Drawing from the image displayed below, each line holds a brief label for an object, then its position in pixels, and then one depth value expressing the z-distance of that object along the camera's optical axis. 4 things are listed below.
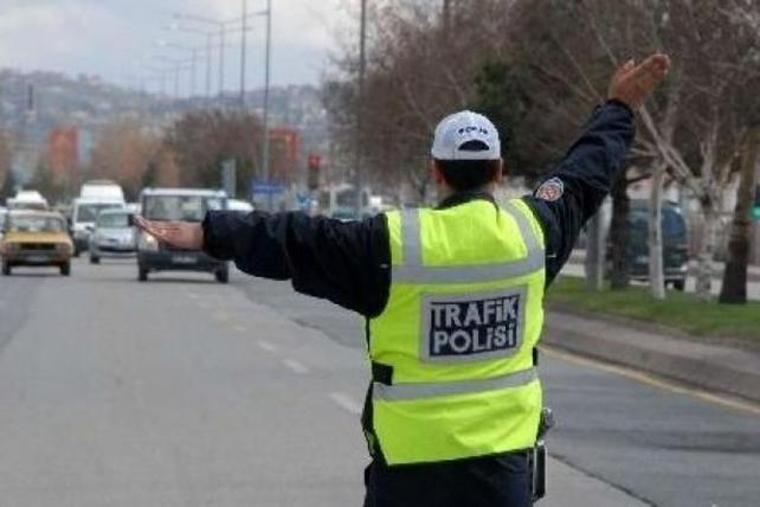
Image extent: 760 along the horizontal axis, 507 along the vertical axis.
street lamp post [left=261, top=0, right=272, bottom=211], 81.50
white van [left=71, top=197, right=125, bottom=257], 74.56
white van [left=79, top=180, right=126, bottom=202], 87.27
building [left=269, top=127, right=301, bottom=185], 116.43
